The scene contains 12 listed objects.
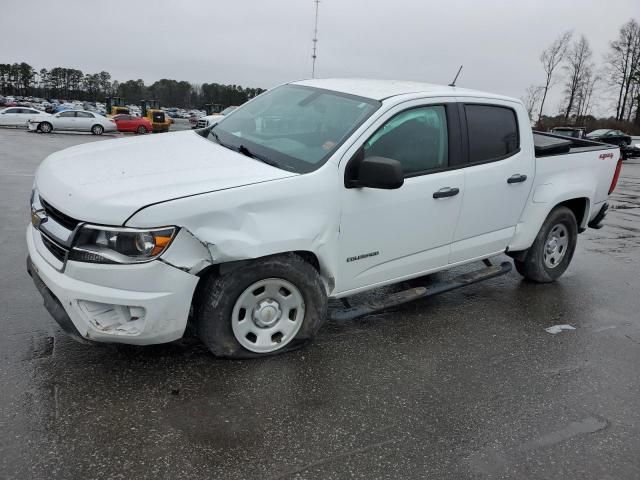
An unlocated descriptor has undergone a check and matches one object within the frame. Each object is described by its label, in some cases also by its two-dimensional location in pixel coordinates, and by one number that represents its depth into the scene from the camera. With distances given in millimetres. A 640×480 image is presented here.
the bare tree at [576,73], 60812
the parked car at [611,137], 31562
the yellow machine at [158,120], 38156
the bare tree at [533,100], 63175
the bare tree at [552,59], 60125
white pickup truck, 3039
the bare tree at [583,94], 62031
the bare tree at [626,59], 63000
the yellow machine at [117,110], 45734
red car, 33500
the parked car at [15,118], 31558
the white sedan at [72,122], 29109
